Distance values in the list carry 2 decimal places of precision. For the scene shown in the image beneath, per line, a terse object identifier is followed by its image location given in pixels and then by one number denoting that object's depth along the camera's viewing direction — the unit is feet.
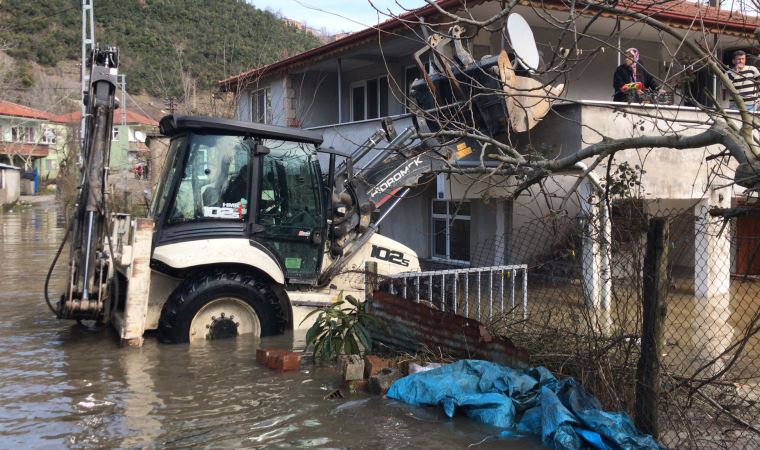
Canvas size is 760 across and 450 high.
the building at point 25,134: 209.15
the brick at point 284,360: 24.38
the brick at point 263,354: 24.98
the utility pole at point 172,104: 82.86
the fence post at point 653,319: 15.71
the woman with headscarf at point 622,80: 39.45
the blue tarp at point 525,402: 15.96
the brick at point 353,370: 22.09
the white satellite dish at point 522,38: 29.53
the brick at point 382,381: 21.38
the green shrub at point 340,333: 24.36
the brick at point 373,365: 22.16
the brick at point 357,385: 21.94
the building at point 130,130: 131.85
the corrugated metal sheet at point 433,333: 20.99
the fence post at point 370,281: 25.46
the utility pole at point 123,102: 98.83
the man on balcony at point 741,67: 33.12
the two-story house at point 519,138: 40.83
